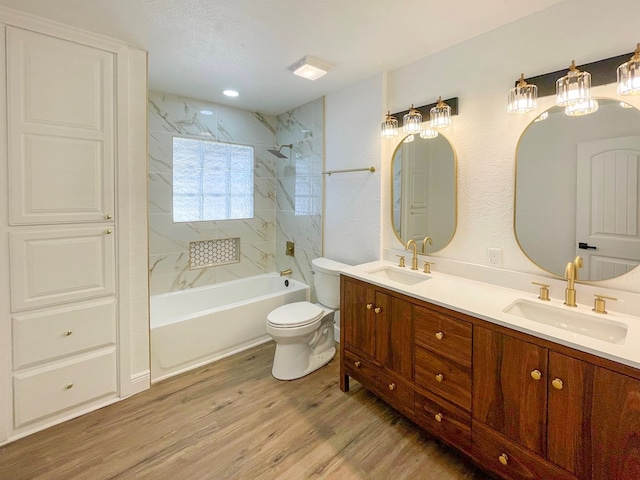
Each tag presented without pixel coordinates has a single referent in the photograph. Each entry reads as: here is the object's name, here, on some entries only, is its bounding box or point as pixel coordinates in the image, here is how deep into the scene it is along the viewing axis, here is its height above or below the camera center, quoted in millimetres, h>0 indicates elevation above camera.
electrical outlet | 1875 -125
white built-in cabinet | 1726 +67
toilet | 2389 -719
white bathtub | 2414 -729
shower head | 3525 +935
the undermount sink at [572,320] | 1357 -396
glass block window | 3160 +593
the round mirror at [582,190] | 1440 +222
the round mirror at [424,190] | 2115 +323
